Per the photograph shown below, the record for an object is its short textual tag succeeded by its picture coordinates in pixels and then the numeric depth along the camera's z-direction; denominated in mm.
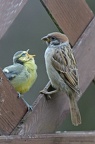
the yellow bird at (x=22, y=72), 6777
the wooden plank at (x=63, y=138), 6043
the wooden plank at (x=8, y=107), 5988
